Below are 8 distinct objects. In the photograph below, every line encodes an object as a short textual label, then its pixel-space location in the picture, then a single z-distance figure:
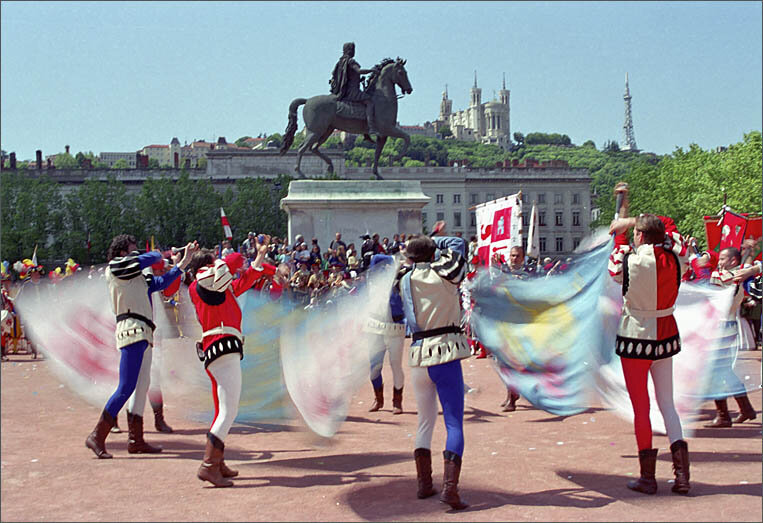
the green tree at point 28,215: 84.94
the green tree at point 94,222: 89.25
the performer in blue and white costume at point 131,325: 8.81
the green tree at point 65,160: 180.62
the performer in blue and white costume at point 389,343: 9.77
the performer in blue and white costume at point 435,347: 7.03
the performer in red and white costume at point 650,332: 7.39
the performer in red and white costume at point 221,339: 7.70
